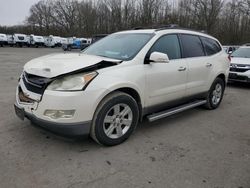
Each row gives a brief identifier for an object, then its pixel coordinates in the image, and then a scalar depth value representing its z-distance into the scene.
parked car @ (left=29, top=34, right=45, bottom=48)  34.48
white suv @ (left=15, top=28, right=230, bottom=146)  2.48
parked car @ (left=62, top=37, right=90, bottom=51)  31.03
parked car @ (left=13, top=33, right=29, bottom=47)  33.16
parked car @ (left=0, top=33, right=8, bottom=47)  31.51
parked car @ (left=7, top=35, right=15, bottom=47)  32.81
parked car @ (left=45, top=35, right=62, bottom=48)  35.65
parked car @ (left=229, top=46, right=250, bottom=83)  6.62
